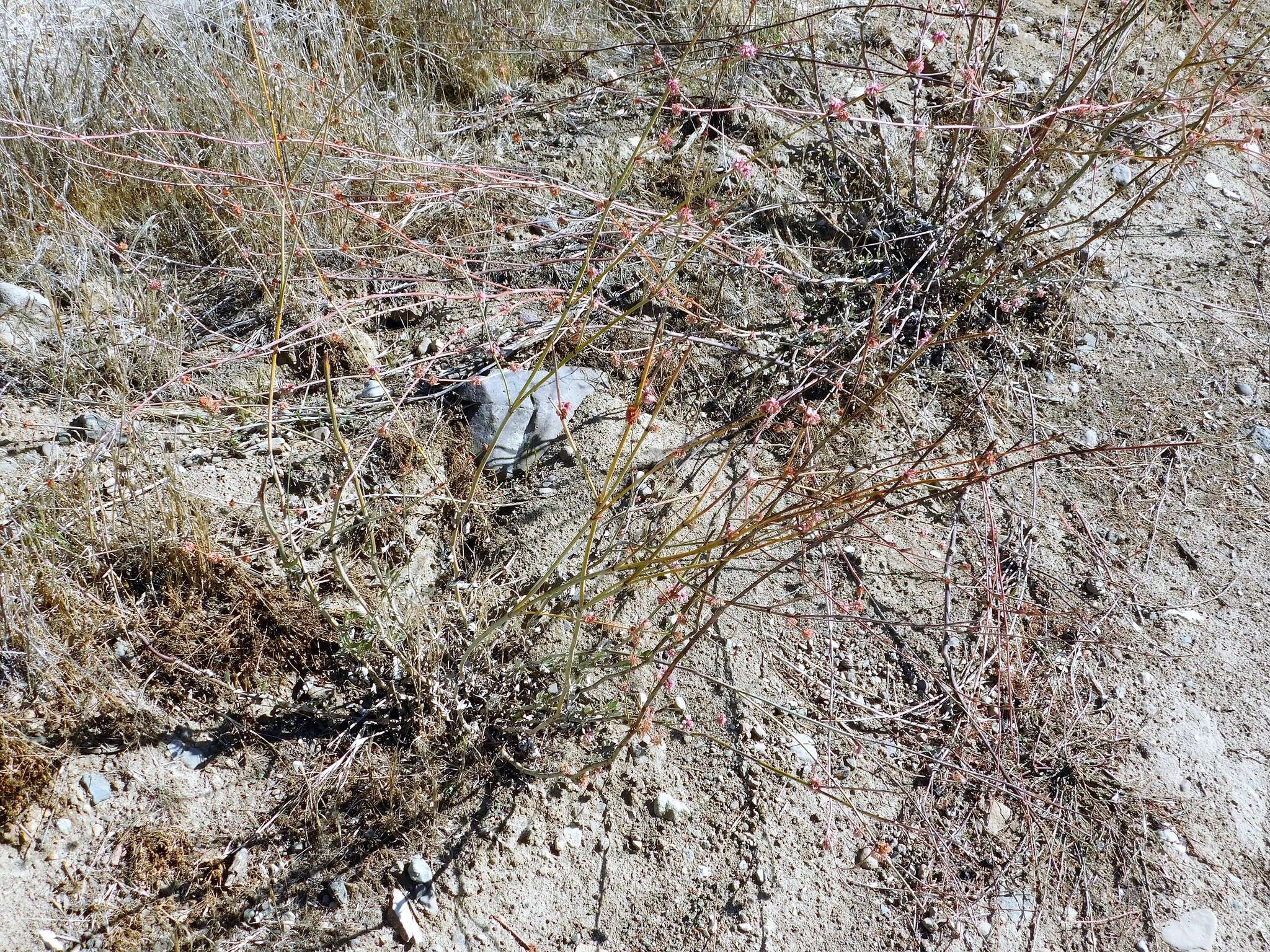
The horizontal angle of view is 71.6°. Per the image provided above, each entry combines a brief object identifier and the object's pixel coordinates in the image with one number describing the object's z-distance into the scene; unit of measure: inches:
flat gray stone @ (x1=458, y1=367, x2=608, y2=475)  98.2
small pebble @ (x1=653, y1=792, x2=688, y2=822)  80.0
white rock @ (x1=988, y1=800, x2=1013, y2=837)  83.3
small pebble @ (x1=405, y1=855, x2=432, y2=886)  73.1
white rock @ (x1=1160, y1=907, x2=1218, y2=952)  78.8
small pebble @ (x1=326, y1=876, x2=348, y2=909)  71.6
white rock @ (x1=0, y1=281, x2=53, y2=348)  98.0
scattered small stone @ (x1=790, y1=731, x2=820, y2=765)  84.8
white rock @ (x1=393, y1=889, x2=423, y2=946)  70.7
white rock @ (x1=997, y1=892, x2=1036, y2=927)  79.0
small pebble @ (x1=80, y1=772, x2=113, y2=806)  72.3
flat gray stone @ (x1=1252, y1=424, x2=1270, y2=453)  117.4
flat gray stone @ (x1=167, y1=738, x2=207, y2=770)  75.5
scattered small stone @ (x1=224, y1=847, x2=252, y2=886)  70.6
